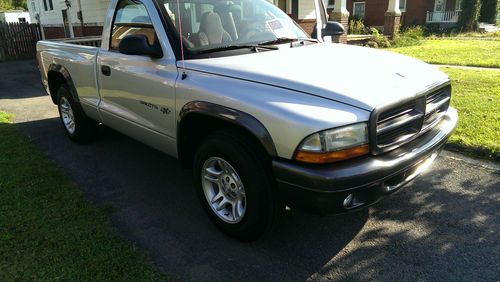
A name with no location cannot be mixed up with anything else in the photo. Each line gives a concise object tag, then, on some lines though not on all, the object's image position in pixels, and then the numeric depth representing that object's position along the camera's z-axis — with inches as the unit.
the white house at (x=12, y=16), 1126.0
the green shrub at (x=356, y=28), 810.2
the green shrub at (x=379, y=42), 625.0
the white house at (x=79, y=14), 570.9
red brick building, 1052.5
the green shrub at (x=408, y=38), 636.7
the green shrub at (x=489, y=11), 975.0
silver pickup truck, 100.3
